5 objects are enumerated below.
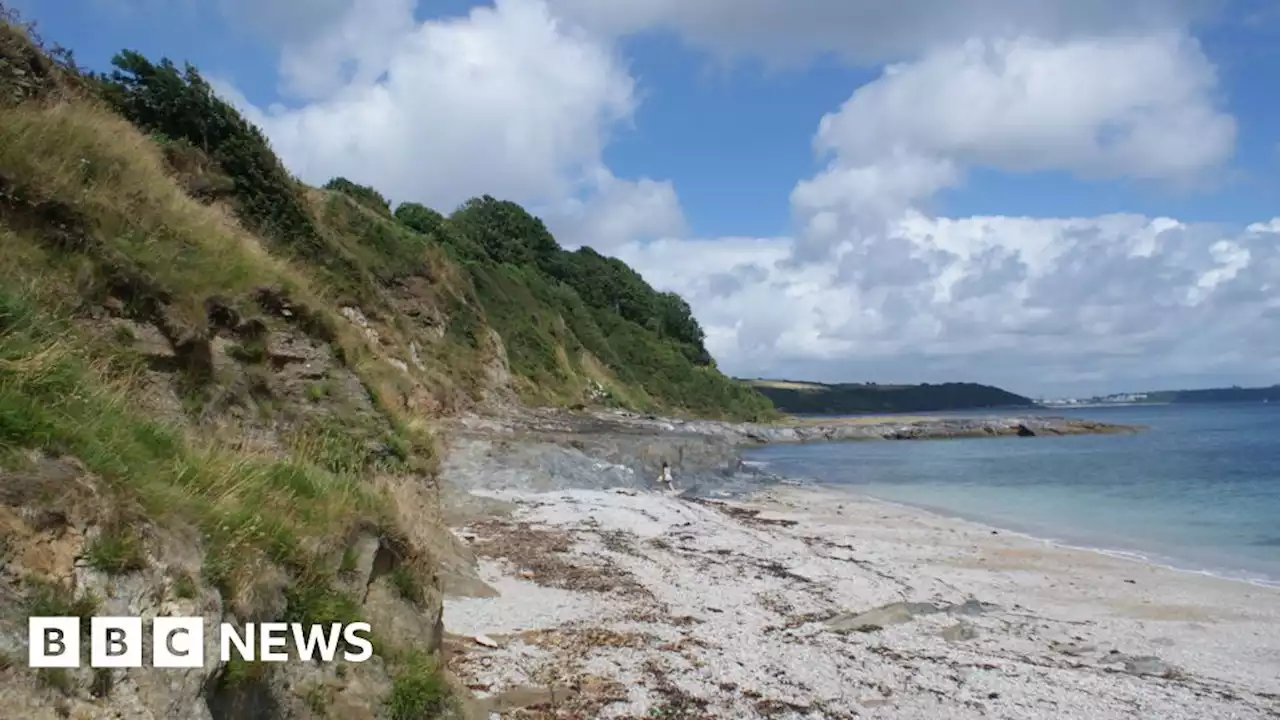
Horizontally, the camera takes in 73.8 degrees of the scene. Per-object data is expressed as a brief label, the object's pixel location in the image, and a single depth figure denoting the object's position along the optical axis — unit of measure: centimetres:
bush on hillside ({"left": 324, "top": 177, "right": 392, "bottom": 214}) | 4856
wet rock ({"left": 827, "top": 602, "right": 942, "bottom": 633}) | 1098
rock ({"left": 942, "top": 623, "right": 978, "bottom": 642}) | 1107
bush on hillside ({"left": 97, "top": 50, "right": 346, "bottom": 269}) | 2077
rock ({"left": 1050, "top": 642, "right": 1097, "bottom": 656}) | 1098
